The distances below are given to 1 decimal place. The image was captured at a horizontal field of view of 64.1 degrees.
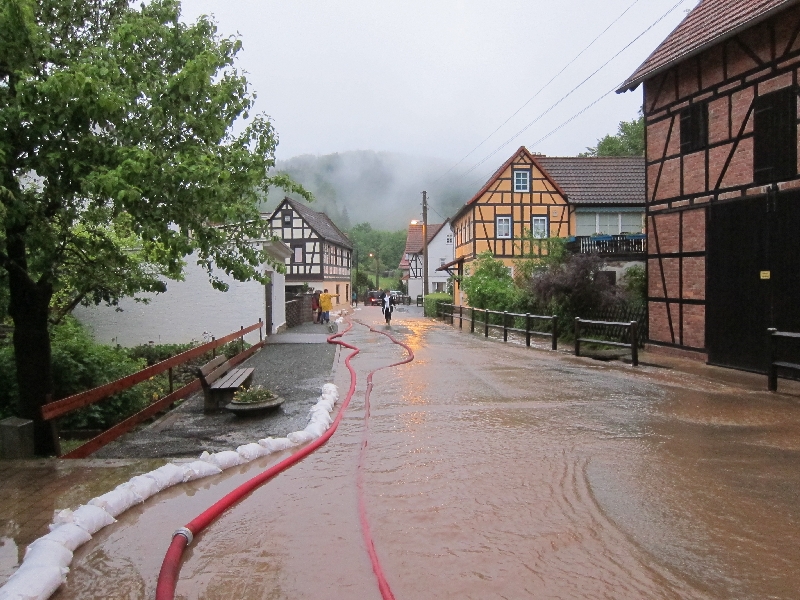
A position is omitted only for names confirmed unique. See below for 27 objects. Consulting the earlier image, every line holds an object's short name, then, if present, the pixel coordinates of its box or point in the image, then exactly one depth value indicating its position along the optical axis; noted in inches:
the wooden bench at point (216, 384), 356.8
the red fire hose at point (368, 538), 139.9
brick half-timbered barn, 452.4
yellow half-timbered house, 1350.9
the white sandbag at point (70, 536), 159.0
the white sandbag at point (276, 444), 263.9
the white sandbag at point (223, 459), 239.1
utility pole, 1577.3
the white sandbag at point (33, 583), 130.2
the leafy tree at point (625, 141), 2017.3
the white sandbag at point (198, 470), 224.2
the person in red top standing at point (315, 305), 1282.0
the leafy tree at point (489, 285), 1001.4
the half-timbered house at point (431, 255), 2522.1
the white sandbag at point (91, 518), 171.3
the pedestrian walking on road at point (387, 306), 1155.3
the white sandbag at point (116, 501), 184.9
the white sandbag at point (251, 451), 251.3
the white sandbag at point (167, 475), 212.4
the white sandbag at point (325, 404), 339.6
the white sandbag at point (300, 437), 277.2
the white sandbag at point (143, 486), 200.7
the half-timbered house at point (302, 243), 2112.5
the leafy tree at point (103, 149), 224.2
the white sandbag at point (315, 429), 288.4
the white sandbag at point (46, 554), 144.9
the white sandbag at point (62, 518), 170.1
